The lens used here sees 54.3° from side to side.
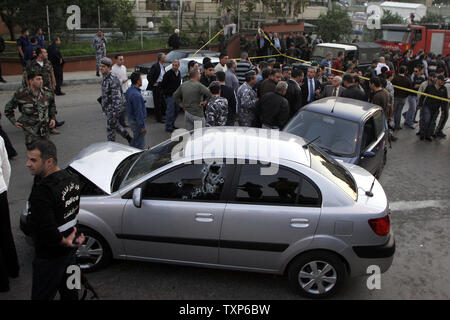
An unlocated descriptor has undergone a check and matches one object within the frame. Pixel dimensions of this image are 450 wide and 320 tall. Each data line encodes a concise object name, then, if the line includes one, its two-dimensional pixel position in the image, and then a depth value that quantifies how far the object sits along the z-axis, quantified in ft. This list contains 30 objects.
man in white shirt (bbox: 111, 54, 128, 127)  35.96
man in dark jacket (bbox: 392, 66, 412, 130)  36.73
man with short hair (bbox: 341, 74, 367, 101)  29.32
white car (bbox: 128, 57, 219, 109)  36.88
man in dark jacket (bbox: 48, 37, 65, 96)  43.91
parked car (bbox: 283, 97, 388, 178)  21.72
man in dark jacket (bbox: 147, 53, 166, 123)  34.78
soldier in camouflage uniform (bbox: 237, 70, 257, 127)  26.89
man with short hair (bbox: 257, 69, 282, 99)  28.04
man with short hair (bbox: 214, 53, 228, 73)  36.24
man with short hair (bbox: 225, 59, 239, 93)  32.14
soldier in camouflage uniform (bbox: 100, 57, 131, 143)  26.14
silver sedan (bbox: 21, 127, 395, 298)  14.30
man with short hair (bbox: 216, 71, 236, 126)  26.71
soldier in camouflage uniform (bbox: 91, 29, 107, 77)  52.95
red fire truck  85.40
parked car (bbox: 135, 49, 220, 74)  48.45
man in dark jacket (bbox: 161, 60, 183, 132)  32.91
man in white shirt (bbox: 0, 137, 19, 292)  14.43
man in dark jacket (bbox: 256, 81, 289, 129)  25.17
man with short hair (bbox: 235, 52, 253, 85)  38.52
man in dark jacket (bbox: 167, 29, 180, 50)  63.87
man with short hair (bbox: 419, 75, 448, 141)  34.50
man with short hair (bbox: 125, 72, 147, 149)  24.61
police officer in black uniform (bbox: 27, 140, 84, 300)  10.98
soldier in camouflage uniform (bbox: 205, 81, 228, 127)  24.04
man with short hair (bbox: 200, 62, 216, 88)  31.99
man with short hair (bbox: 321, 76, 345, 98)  30.32
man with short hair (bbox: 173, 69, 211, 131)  26.99
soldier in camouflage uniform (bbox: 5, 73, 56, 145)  22.53
